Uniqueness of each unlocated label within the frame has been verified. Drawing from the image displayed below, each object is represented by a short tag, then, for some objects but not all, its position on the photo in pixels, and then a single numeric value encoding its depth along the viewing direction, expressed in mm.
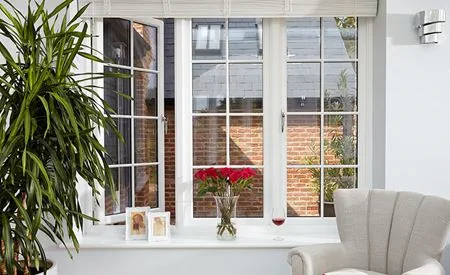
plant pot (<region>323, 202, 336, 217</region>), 3900
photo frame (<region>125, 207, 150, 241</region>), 3641
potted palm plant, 2510
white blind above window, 3641
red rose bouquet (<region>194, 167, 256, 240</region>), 3588
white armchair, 2885
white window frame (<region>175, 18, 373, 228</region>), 3818
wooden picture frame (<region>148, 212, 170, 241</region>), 3602
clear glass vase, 3615
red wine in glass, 3559
